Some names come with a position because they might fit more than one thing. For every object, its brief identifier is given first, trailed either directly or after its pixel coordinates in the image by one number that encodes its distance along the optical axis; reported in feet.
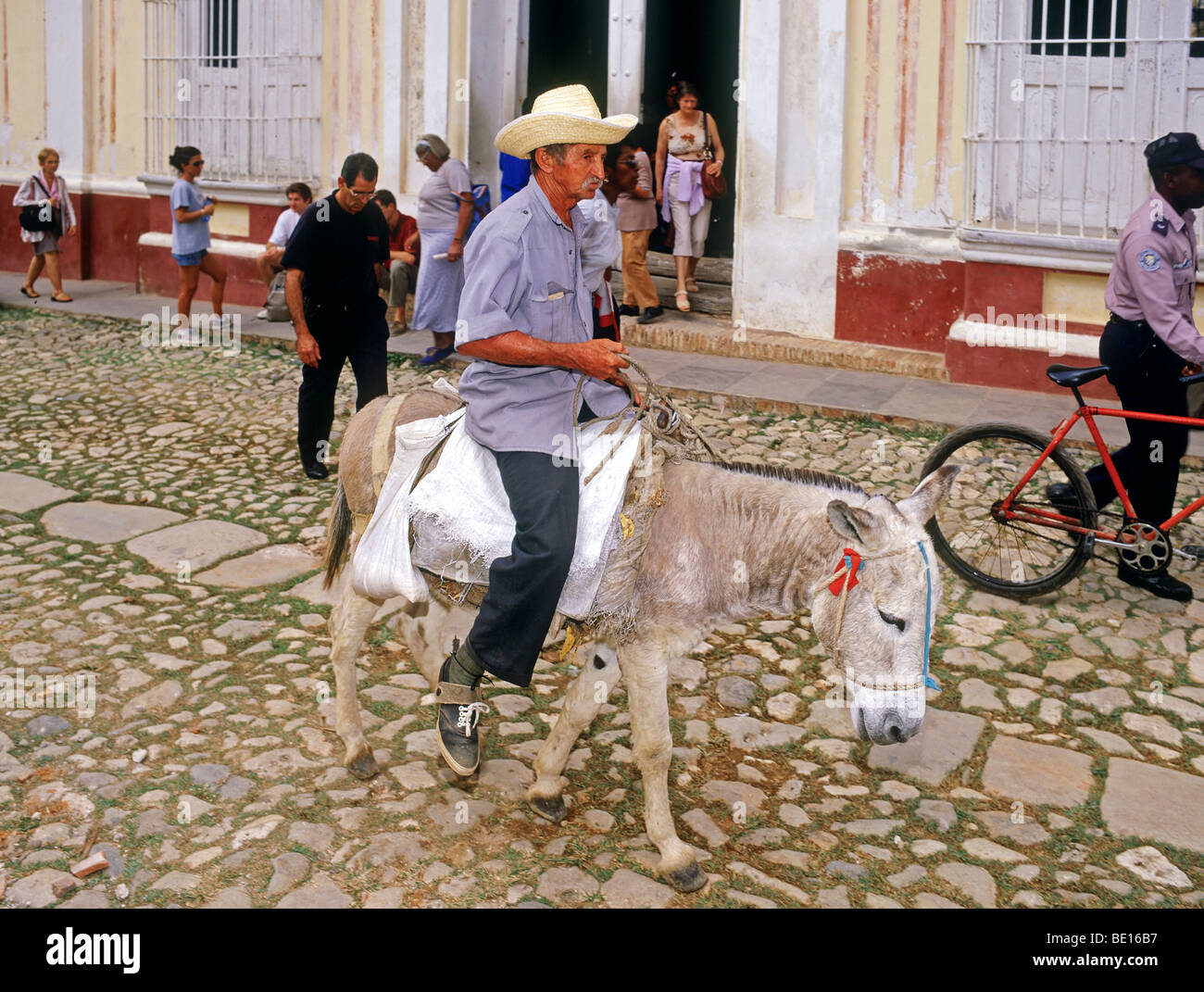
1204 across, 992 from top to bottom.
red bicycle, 20.02
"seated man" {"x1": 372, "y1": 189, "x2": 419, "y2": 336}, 40.70
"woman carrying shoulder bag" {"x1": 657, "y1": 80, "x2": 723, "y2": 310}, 38.73
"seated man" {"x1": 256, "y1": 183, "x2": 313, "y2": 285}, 41.75
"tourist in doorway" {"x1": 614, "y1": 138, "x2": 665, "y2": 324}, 38.37
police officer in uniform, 19.67
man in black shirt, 24.75
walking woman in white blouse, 47.60
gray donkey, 12.10
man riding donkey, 12.85
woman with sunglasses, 41.63
